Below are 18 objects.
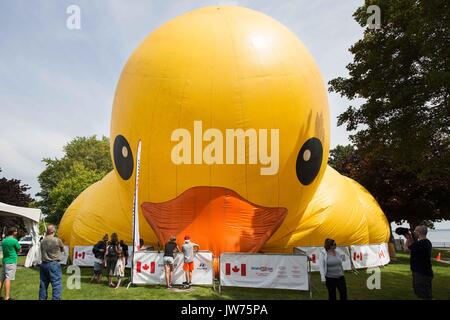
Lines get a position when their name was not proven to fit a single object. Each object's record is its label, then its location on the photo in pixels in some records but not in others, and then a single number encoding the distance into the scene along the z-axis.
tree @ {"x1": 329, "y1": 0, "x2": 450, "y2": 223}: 8.84
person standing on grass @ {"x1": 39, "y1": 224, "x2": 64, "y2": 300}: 6.73
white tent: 13.94
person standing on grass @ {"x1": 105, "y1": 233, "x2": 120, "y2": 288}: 9.85
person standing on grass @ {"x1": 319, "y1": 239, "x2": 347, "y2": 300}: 6.53
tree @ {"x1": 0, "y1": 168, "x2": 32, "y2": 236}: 30.56
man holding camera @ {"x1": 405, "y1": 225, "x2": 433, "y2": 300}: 6.48
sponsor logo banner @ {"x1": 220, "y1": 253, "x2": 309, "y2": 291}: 8.84
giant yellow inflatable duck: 10.02
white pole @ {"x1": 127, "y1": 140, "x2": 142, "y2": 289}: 9.43
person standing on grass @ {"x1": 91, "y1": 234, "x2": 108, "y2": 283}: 10.34
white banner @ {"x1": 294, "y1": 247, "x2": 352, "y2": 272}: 11.77
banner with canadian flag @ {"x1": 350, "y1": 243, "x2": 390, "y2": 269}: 13.61
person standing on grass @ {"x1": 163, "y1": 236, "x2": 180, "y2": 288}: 9.27
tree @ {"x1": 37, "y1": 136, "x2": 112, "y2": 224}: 44.53
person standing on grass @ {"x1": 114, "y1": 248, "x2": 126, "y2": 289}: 9.62
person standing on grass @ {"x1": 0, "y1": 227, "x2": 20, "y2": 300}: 7.59
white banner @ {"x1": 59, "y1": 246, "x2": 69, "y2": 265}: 14.31
